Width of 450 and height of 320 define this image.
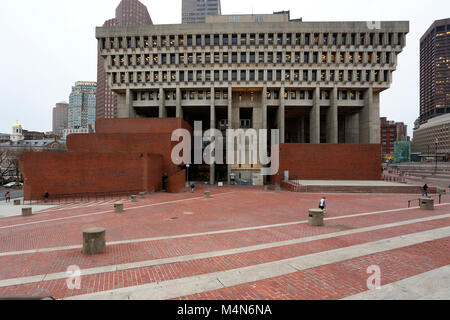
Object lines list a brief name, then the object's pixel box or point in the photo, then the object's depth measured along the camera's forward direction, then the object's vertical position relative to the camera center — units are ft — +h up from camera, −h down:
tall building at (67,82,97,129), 577.84 +142.32
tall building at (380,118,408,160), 474.49 +48.58
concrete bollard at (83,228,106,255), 23.76 -10.05
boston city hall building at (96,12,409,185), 129.70 +59.47
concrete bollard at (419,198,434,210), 45.06 -10.44
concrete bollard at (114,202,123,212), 46.96 -11.62
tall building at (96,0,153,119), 458.91 +327.99
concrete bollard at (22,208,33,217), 48.65 -13.32
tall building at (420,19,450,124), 510.58 +232.88
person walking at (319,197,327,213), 41.26 -9.64
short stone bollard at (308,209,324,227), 34.17 -10.30
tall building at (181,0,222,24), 455.22 +338.28
